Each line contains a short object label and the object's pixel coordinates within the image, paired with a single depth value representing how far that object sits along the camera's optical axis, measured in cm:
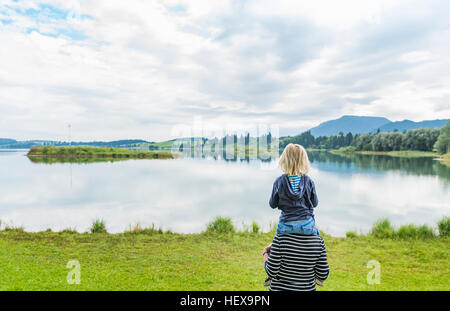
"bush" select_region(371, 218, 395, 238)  819
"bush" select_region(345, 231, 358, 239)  826
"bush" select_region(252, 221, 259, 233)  871
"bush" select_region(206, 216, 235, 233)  856
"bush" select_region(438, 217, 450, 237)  819
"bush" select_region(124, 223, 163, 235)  834
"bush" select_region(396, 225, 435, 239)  802
